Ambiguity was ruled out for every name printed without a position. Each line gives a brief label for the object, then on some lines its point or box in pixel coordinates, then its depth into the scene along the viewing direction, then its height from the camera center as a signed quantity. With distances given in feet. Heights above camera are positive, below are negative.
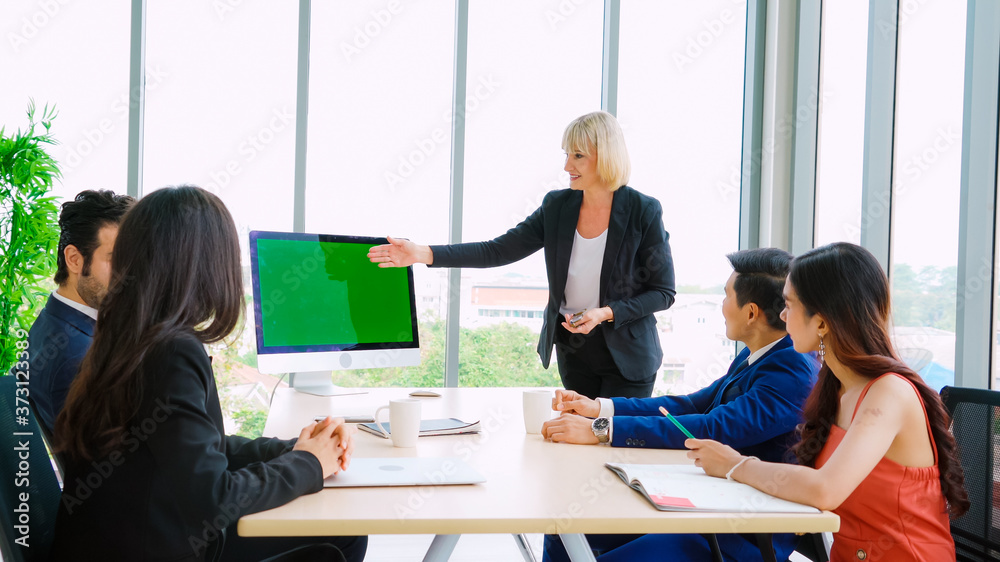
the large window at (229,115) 12.07 +2.60
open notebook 3.73 -1.20
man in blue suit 5.02 -0.97
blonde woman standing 8.13 +0.15
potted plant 10.06 +0.38
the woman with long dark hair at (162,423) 3.59 -0.85
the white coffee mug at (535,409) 5.64 -1.09
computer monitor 6.84 -0.40
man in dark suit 5.17 -0.31
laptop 4.00 -1.22
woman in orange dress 4.12 -0.97
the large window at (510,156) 12.66 +2.16
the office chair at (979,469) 4.54 -1.20
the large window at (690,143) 13.05 +2.58
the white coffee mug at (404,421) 5.02 -1.09
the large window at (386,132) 12.30 +2.46
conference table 3.43 -1.23
